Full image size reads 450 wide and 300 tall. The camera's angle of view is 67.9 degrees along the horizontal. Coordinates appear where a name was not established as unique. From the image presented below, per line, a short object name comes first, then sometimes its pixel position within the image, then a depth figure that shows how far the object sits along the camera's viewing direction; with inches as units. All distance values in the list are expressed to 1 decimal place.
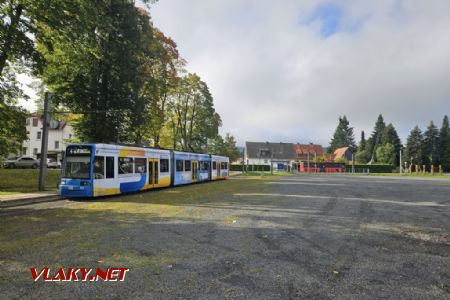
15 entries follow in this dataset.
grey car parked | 1687.3
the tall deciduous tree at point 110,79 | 989.2
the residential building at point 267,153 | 4180.6
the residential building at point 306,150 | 4500.2
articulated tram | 671.8
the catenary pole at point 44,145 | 804.0
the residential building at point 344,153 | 4439.0
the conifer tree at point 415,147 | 3481.8
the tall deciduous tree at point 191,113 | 1936.5
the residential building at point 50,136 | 2605.8
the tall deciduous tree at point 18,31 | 604.7
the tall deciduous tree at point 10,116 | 799.0
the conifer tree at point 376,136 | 4237.2
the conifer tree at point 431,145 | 3486.7
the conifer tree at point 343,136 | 4904.0
